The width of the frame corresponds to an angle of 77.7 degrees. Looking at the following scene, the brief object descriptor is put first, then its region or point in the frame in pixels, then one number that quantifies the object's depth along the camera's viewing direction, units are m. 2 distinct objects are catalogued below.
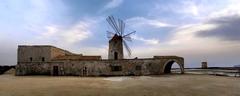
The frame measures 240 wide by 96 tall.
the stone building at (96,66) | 21.96
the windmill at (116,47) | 25.45
